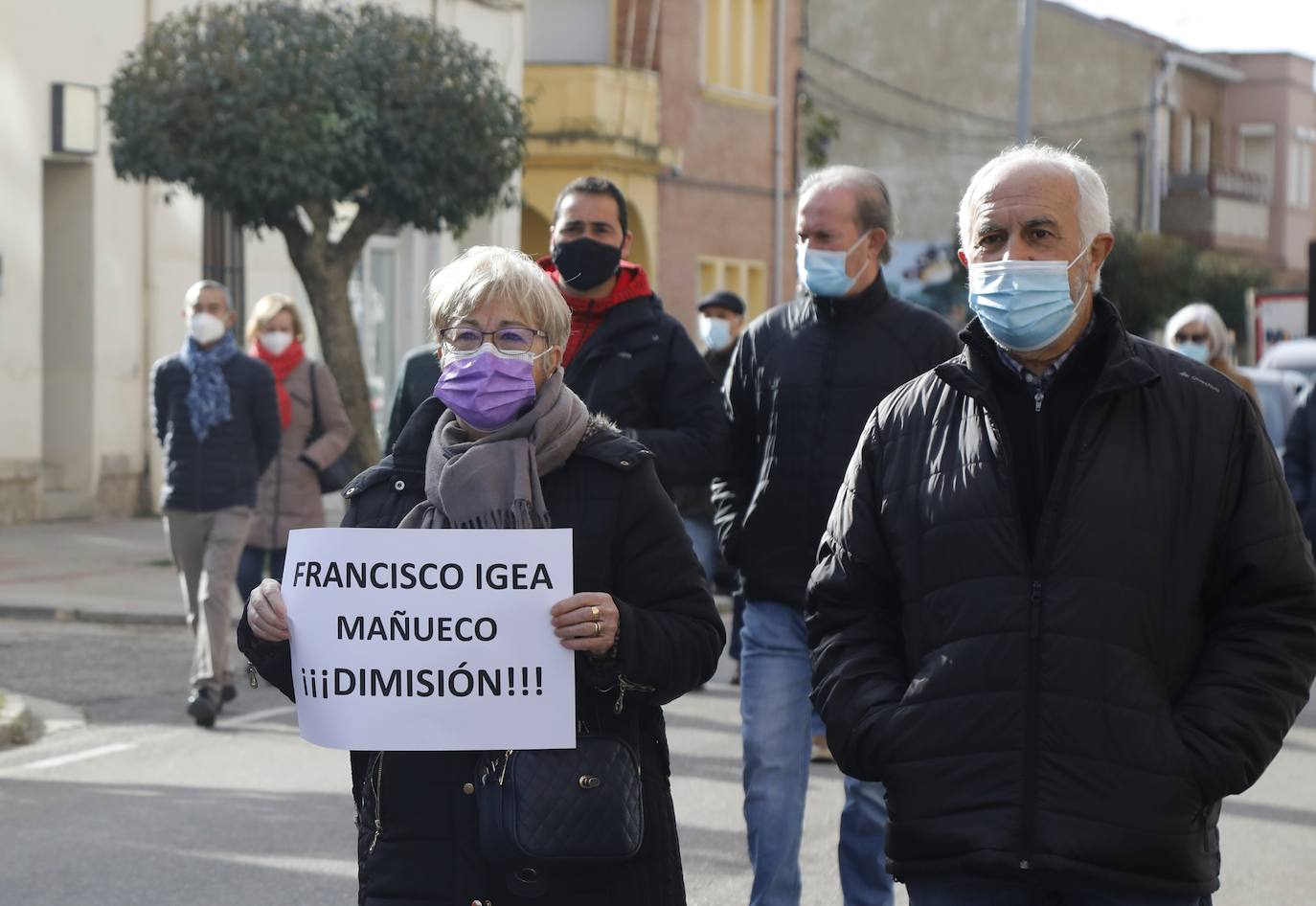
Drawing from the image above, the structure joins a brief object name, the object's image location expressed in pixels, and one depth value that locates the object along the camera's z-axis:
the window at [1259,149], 59.97
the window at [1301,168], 61.12
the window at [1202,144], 57.81
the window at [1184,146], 56.00
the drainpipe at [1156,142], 52.03
